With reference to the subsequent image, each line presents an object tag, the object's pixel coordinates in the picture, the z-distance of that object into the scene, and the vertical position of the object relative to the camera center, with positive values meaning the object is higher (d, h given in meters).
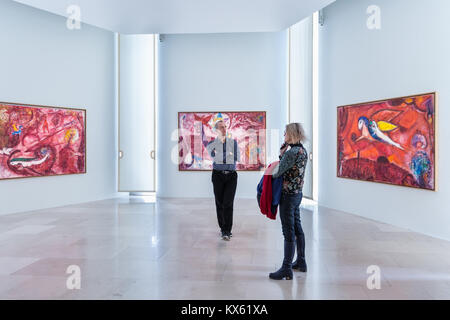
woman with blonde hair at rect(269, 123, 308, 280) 4.28 -0.34
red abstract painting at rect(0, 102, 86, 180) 9.05 +0.48
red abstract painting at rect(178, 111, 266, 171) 11.72 +0.75
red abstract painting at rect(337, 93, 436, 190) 6.89 +0.39
